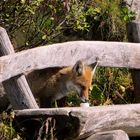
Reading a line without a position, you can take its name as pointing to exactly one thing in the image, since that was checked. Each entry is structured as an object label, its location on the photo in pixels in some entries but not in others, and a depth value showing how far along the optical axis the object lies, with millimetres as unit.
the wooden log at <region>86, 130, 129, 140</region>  9627
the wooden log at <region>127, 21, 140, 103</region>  13281
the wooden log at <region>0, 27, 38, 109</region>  10125
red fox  12937
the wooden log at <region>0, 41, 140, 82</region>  9629
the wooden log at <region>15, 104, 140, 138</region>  9297
